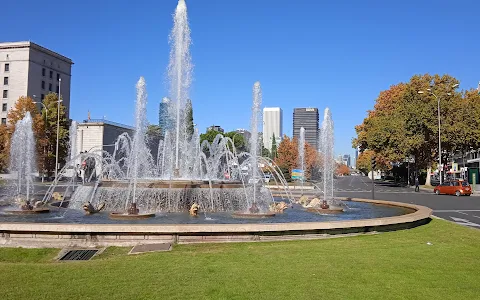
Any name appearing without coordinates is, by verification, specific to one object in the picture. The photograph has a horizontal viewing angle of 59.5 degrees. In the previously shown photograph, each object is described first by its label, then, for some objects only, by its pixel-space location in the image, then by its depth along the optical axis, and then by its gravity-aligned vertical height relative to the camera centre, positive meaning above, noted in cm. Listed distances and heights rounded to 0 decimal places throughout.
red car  3659 -83
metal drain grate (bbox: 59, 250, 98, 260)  812 -160
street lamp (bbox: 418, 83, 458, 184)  4604 +960
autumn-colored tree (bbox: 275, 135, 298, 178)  7466 +409
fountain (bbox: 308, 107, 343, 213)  2194 +176
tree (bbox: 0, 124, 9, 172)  4947 +294
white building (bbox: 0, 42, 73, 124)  7294 +1774
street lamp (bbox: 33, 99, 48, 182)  5281 +740
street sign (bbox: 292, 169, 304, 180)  5328 +34
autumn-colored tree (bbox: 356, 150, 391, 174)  6064 +295
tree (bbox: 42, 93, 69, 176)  5379 +524
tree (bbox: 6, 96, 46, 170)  5025 +580
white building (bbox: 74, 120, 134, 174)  5912 +562
